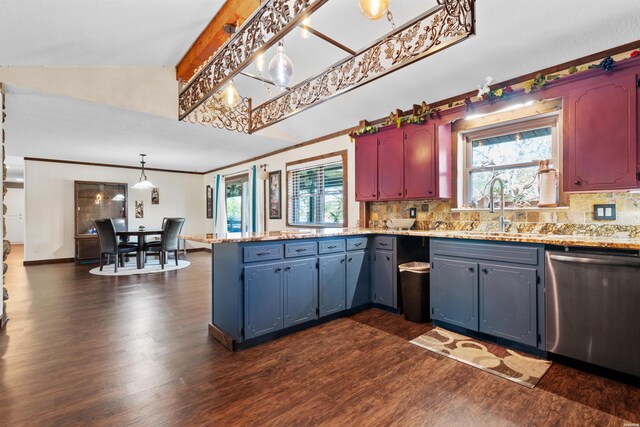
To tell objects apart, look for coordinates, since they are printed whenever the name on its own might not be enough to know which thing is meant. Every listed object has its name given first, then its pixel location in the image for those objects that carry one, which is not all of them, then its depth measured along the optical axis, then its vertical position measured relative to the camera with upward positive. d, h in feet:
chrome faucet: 9.70 +0.25
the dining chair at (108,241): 19.06 -1.67
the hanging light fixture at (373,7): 5.58 +3.81
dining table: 19.61 -1.70
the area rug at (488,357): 6.85 -3.73
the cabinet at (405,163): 10.89 +1.88
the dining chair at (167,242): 20.35 -1.88
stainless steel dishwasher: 6.38 -2.23
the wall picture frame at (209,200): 28.89 +1.33
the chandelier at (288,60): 5.99 +3.97
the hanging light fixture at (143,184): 21.55 +2.19
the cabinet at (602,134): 7.11 +1.86
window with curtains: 23.87 +1.01
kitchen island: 7.76 -2.03
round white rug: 18.60 -3.57
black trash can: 10.22 -2.80
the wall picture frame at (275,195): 19.70 +1.22
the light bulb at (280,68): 7.46 +3.60
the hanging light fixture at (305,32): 6.87 +4.17
